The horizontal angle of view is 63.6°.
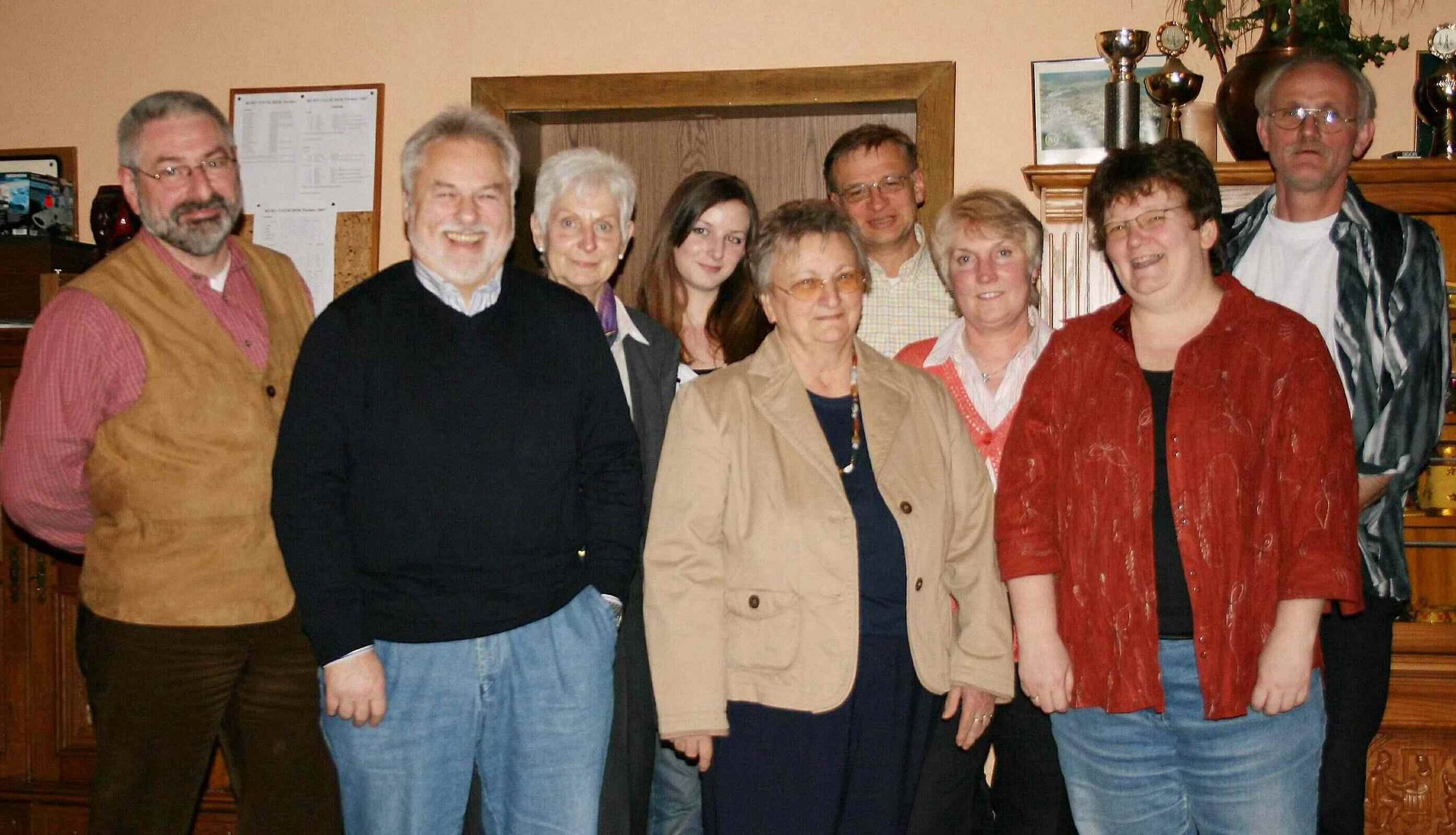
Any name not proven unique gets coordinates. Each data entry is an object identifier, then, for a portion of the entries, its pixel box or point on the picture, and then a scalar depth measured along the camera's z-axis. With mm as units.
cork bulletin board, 3576
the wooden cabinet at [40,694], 3053
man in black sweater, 1783
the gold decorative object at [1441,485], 2998
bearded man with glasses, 2104
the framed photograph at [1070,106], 3262
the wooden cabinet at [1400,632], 2830
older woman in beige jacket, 1918
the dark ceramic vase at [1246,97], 2824
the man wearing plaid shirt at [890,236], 2803
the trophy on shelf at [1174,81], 2957
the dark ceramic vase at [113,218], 3086
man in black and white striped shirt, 2316
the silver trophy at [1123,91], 2961
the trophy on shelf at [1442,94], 2881
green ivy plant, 2809
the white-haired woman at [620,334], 2221
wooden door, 3363
